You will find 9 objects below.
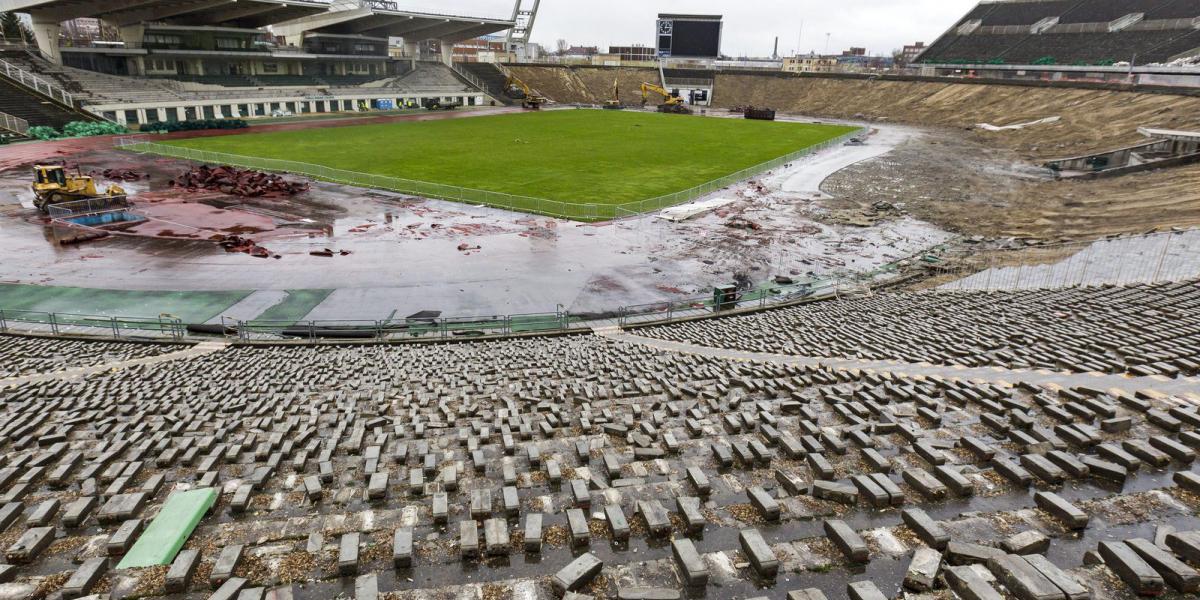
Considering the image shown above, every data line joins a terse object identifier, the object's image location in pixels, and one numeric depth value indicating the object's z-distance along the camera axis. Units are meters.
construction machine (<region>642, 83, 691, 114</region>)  114.38
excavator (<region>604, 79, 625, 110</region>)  119.00
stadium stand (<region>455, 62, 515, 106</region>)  125.45
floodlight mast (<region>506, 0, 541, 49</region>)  143.75
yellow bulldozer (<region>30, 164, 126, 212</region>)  36.56
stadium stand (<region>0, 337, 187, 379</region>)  17.44
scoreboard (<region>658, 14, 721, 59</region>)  135.62
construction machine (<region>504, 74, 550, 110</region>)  113.69
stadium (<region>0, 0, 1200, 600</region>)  6.44
